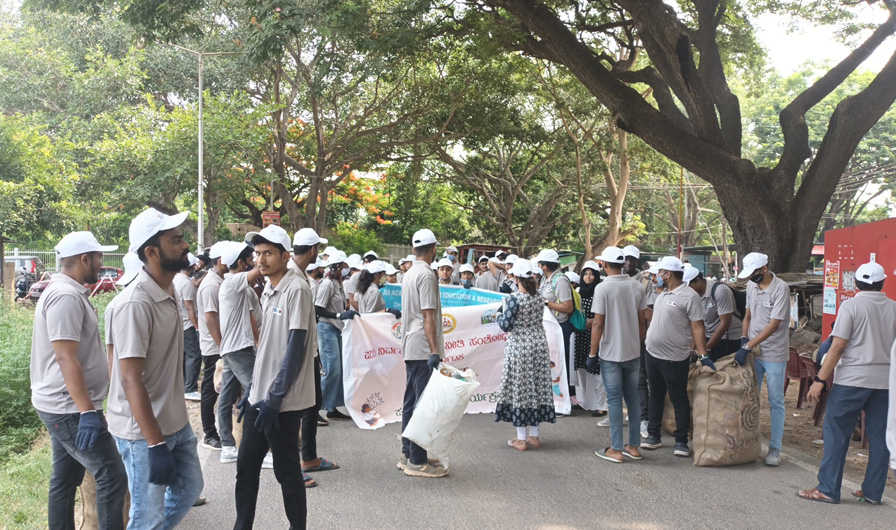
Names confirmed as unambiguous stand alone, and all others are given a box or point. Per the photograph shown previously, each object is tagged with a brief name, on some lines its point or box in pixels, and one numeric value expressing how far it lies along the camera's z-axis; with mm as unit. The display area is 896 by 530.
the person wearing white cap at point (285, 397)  4398
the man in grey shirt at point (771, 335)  6672
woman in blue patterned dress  7121
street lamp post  21034
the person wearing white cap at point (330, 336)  8258
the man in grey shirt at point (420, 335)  6320
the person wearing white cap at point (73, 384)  3787
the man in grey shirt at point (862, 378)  5621
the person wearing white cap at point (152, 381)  3406
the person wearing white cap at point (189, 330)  8211
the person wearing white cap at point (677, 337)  6918
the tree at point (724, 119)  11719
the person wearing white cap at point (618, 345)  6863
